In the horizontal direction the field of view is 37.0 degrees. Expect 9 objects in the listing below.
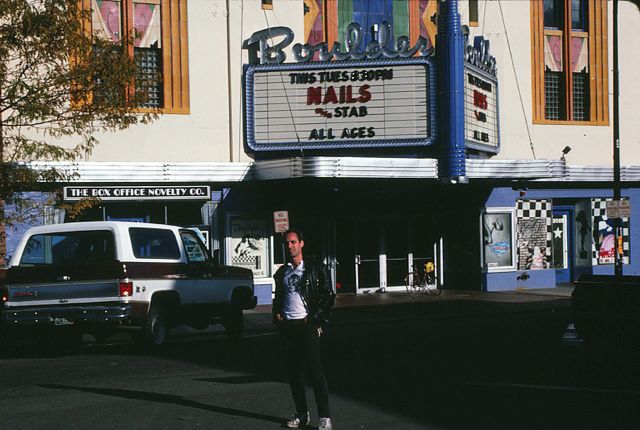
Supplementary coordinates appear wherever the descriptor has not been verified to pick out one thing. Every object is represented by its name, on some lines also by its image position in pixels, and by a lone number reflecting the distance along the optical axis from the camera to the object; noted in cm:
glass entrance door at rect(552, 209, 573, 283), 3294
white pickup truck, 1460
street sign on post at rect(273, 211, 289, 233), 2216
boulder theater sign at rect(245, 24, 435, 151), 2708
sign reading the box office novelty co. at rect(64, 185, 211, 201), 2453
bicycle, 2950
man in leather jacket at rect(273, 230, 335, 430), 875
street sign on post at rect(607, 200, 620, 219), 2789
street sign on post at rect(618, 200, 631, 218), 2767
